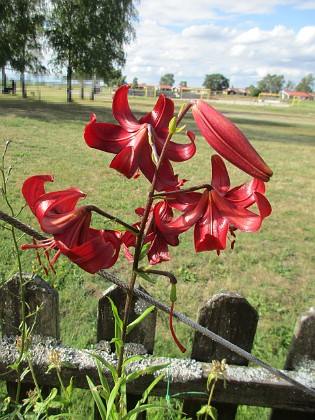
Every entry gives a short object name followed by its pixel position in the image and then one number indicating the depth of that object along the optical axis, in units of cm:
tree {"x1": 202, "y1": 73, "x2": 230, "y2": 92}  8850
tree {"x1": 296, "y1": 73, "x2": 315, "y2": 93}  9581
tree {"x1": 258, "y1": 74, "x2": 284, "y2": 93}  9125
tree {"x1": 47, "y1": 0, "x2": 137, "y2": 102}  1703
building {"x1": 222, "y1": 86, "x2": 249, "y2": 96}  8916
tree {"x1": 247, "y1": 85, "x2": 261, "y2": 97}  8300
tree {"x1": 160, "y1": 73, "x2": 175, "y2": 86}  9012
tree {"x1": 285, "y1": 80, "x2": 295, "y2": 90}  9985
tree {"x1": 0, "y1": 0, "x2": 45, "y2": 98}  1514
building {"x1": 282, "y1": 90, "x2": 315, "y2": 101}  8412
